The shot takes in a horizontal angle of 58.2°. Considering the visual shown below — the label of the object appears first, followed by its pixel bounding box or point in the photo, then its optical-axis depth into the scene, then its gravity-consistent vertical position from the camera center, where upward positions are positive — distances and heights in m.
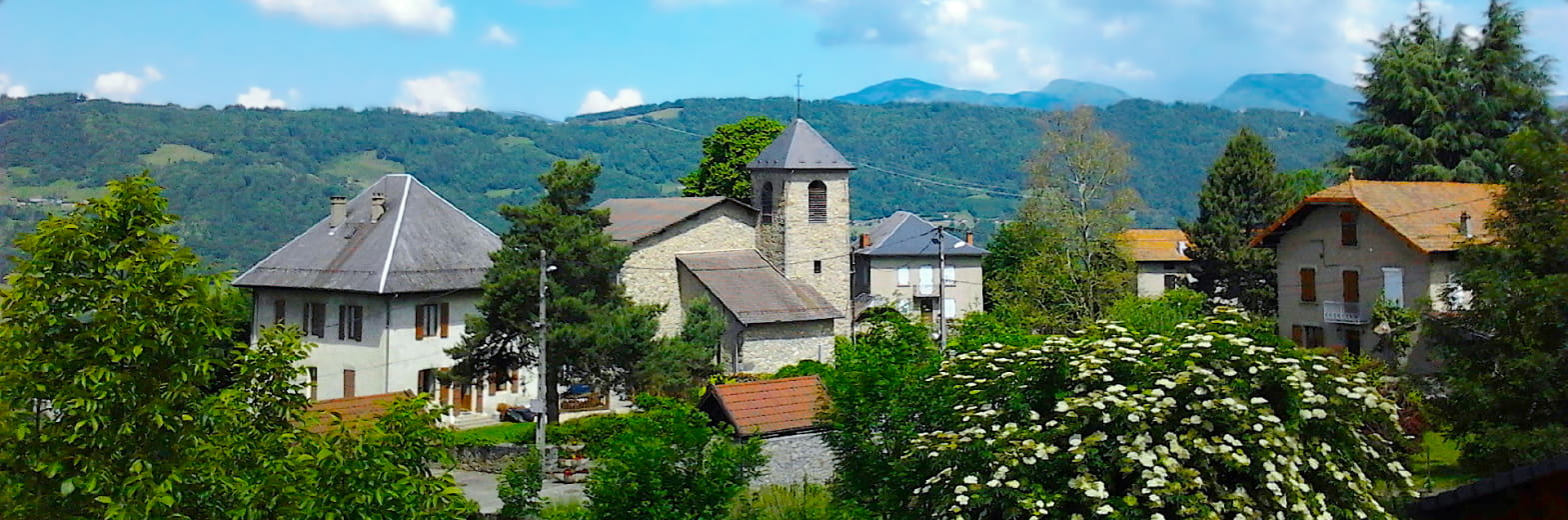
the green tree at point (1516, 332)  20.39 -0.54
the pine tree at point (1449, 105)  44.44 +6.13
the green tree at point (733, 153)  54.81 +5.72
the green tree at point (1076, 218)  44.72 +2.57
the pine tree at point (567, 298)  32.94 +0.02
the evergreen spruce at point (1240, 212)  44.56 +2.71
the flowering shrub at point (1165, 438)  14.50 -1.50
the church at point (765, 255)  42.38 +1.41
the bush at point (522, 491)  22.17 -3.05
